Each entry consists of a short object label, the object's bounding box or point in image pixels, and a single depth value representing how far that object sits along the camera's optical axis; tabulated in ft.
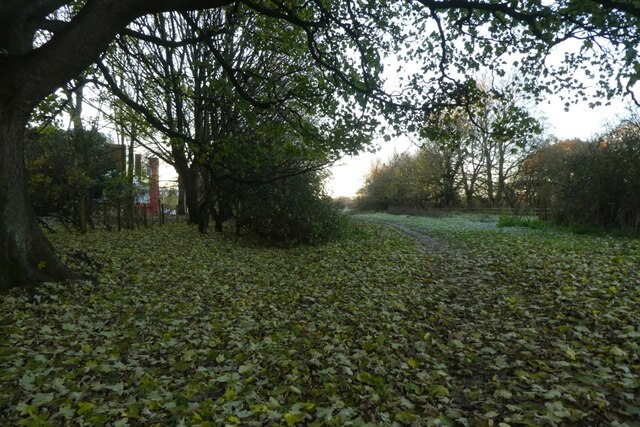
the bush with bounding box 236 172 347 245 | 46.57
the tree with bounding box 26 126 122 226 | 43.50
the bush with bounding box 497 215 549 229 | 62.08
